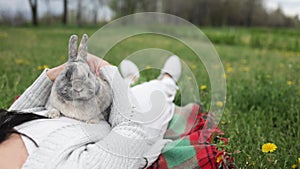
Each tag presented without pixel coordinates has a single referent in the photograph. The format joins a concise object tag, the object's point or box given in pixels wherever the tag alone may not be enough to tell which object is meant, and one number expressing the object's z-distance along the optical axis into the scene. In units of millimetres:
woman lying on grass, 1018
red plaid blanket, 1188
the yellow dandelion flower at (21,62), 2701
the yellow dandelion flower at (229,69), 2939
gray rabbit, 1086
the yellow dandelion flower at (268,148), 1219
